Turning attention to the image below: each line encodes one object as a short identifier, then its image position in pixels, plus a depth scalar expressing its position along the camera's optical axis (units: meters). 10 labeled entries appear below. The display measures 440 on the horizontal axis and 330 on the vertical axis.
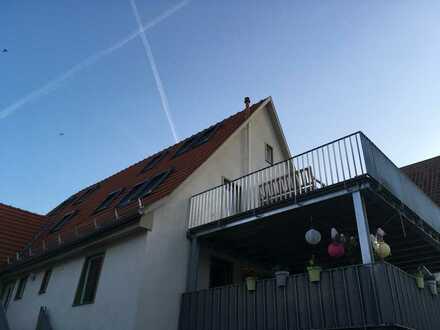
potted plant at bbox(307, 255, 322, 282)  7.98
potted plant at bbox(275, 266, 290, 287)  8.53
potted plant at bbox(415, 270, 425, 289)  8.30
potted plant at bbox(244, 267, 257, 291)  9.06
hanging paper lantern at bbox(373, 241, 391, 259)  7.89
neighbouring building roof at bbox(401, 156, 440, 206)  15.18
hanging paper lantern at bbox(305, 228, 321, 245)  8.86
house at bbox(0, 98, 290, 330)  9.97
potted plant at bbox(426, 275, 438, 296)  8.83
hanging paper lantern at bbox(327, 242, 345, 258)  8.43
